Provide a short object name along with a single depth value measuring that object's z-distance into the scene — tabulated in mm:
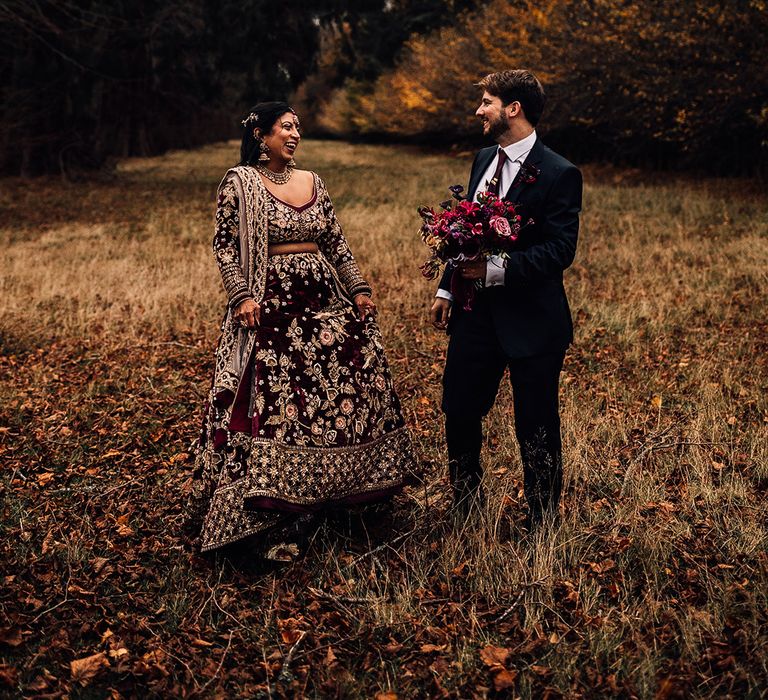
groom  3434
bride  3760
